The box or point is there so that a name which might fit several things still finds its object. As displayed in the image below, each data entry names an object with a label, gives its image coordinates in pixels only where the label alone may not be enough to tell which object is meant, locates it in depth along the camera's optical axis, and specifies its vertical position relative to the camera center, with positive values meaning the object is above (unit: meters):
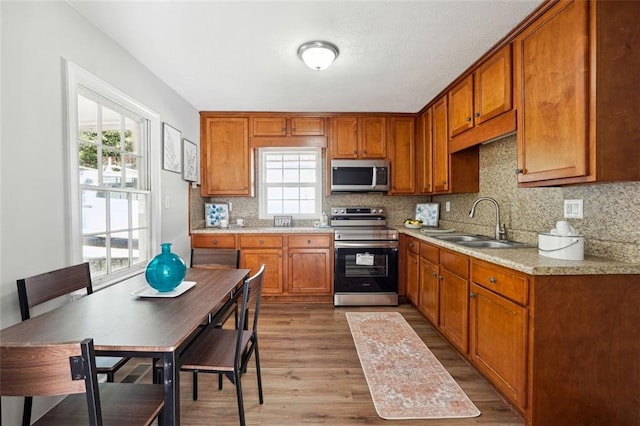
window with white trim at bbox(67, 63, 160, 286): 1.81 +0.22
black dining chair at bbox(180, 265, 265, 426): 1.45 -0.77
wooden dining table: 1.03 -0.47
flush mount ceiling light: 2.16 +1.15
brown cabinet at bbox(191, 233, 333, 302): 3.56 -0.63
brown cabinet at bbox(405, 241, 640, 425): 1.49 -0.72
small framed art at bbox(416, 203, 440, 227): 3.81 -0.07
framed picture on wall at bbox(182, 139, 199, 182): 3.27 +0.54
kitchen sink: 2.32 -0.29
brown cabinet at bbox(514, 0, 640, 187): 1.45 +0.59
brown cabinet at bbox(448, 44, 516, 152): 2.11 +0.85
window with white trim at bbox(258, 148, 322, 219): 4.15 +0.33
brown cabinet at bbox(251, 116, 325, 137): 3.81 +1.05
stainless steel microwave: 3.82 +0.43
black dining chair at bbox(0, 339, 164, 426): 0.78 -0.43
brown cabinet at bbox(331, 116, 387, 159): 3.85 +0.92
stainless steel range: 3.49 -0.70
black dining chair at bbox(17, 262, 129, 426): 1.36 -0.41
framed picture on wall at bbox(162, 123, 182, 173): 2.84 +0.59
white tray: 1.57 -0.46
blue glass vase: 1.57 -0.34
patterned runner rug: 1.75 -1.18
